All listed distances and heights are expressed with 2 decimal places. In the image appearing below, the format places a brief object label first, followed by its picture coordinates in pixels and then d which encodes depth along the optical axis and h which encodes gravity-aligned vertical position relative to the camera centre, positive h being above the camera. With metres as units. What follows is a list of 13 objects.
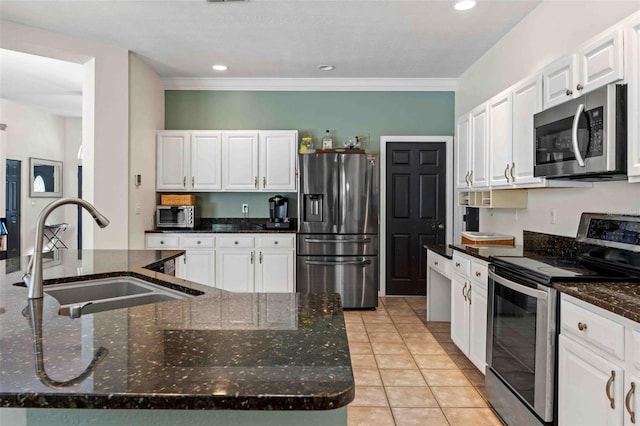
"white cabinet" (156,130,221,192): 4.97 +0.59
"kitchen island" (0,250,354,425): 0.72 -0.32
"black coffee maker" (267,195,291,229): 5.08 +0.01
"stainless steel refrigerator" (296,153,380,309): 4.69 -0.18
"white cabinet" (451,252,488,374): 2.81 -0.73
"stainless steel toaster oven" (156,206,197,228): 4.91 -0.10
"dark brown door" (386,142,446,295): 5.29 +0.11
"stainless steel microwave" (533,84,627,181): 1.86 +0.37
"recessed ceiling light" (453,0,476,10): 3.12 +1.59
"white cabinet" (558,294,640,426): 1.43 -0.60
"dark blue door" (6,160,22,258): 6.43 +0.02
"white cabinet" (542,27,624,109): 1.90 +0.74
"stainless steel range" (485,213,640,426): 1.90 -0.50
